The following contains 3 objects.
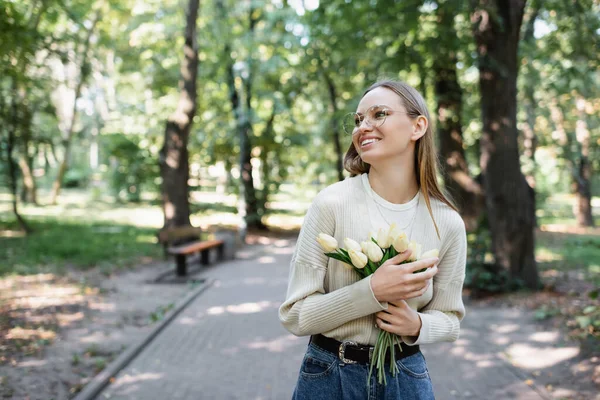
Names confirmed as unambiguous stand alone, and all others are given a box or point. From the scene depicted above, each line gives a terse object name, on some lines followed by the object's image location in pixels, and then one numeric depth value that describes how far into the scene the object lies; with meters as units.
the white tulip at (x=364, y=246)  1.84
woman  1.94
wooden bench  11.88
